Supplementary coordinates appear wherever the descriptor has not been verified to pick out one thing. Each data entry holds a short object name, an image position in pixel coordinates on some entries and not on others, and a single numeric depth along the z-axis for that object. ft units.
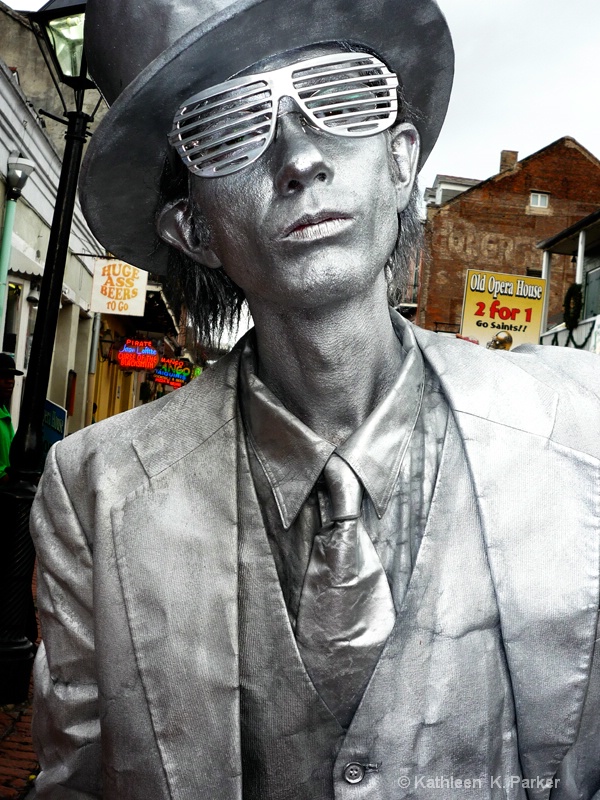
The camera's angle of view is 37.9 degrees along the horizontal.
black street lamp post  17.13
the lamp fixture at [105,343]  67.62
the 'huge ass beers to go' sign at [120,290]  50.01
